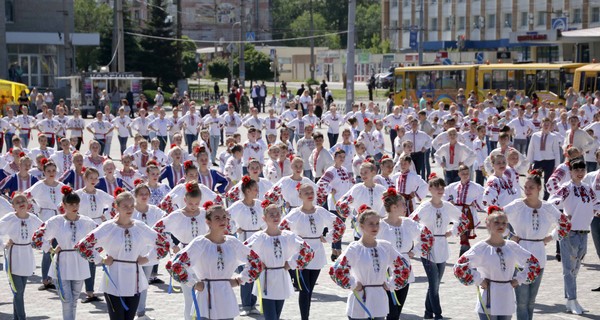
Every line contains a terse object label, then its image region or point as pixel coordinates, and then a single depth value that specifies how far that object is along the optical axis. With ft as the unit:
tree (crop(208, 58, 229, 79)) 298.56
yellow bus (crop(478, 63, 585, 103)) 145.89
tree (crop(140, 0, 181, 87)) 248.73
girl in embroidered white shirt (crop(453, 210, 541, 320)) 33.73
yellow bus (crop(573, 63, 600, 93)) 140.36
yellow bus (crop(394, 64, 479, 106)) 159.63
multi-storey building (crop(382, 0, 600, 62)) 257.55
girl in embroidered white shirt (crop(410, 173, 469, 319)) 41.22
